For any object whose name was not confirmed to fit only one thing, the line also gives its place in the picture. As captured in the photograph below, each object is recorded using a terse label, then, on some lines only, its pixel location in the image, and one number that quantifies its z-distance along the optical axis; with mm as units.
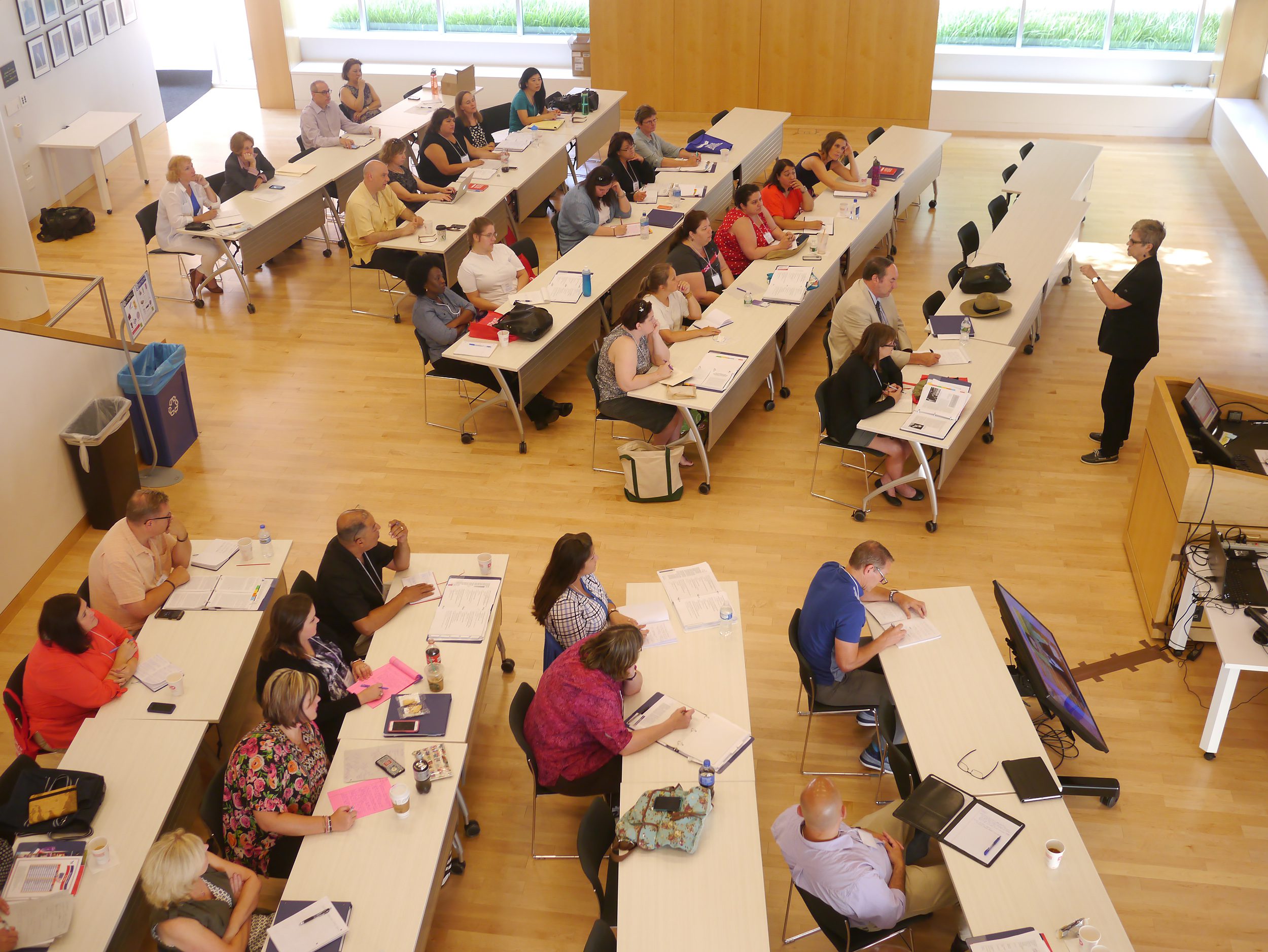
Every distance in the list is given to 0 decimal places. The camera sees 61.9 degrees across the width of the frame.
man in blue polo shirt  4871
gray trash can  6836
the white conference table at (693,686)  4359
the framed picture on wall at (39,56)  10594
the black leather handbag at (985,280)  7809
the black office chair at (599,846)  4023
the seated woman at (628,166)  9469
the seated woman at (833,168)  9625
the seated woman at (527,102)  11164
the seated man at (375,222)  8930
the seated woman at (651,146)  10102
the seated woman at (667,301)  7426
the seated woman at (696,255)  8125
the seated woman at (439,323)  7629
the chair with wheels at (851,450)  6816
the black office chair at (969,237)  8578
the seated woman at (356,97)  11312
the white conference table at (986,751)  3859
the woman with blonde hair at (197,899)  3713
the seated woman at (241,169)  9711
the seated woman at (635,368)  6914
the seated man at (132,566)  5293
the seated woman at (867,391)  6535
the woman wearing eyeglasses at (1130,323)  6922
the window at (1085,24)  13031
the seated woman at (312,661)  4648
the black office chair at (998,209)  9258
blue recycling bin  7277
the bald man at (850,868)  3906
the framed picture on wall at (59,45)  10922
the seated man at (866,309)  7266
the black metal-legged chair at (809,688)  5090
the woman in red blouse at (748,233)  8555
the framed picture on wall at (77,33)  11258
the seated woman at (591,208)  8773
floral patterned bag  4012
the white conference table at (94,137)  10852
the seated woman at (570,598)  4867
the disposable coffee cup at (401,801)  4184
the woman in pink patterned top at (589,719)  4410
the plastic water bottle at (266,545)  5709
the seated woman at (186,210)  9133
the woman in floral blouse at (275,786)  4199
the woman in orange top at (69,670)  4633
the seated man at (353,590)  5223
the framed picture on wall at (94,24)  11578
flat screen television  4793
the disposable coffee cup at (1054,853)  3949
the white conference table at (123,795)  3908
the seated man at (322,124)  10617
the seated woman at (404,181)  9492
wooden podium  5566
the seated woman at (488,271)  8000
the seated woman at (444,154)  10039
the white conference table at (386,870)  3846
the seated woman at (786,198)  8984
